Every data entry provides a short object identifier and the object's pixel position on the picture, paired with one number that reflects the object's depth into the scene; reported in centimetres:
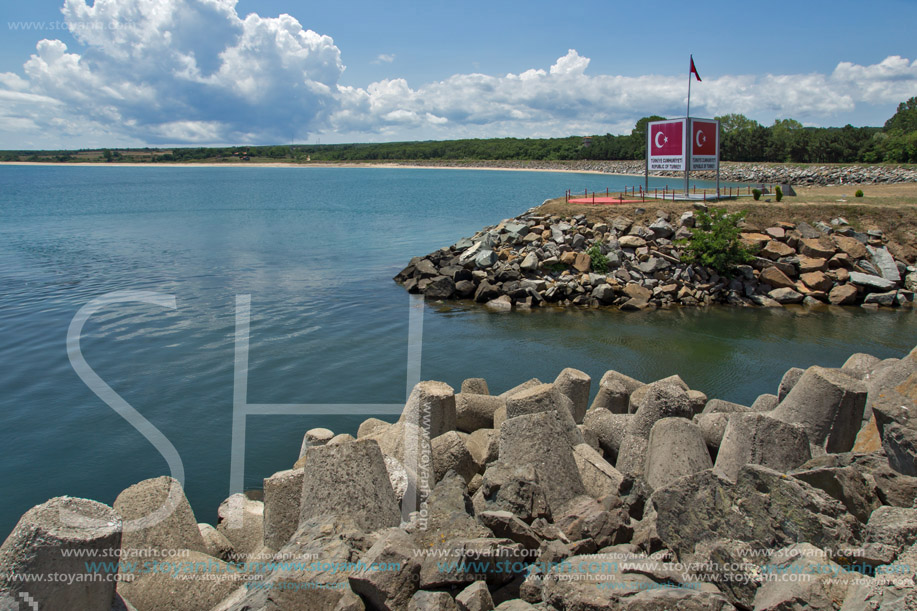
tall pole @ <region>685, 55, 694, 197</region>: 3500
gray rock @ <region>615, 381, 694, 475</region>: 816
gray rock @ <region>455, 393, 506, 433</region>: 988
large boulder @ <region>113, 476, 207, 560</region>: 627
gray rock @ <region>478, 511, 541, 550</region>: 532
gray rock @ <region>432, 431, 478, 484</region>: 744
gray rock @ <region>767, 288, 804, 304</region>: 2409
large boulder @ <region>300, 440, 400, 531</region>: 580
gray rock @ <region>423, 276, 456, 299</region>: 2567
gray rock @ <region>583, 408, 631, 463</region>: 888
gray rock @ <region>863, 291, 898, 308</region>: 2323
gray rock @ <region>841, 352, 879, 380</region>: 1069
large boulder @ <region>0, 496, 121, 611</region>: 436
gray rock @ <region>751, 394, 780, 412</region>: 975
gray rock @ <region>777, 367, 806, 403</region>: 985
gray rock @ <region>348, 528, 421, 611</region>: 458
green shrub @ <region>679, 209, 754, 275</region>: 2502
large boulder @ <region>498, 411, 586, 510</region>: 654
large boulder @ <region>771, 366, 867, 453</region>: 805
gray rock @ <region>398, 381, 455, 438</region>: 879
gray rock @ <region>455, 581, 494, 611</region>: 442
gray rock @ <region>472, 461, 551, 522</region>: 580
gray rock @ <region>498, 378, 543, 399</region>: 984
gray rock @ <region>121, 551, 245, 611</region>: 547
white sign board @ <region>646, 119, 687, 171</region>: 3528
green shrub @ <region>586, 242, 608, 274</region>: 2592
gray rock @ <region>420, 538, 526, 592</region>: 468
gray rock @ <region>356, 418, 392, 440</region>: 964
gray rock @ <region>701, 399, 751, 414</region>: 923
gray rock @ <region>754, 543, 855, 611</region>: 424
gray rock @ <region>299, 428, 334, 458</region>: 898
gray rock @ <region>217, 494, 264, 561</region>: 716
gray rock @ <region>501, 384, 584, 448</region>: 794
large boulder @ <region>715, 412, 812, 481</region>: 702
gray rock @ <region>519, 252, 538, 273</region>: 2638
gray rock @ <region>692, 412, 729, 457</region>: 816
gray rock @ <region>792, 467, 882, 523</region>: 595
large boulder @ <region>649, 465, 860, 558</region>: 535
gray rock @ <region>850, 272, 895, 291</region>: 2372
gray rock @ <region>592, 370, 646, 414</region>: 1081
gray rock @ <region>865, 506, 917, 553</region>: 496
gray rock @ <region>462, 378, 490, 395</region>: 1096
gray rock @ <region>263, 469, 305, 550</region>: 641
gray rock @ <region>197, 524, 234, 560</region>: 680
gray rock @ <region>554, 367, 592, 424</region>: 1045
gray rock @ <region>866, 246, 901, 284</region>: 2439
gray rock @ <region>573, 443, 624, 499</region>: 707
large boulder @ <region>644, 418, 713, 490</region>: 706
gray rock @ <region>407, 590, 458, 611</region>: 441
